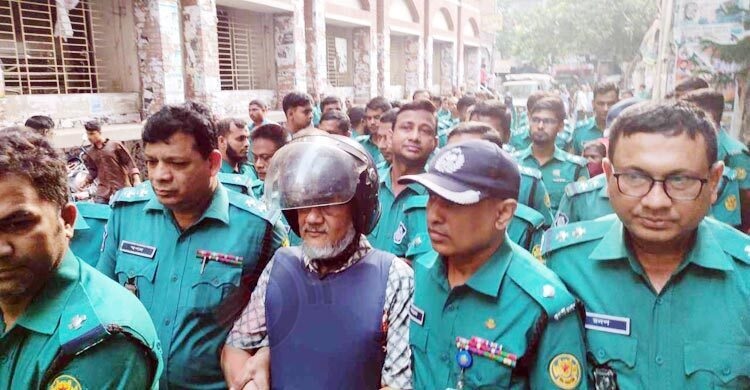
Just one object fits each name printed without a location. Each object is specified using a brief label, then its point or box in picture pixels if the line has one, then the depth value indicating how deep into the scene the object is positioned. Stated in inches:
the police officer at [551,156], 184.5
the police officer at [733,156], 141.6
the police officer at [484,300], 66.9
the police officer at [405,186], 126.4
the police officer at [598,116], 261.6
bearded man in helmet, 68.7
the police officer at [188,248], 91.7
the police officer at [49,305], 55.3
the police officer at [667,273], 67.2
